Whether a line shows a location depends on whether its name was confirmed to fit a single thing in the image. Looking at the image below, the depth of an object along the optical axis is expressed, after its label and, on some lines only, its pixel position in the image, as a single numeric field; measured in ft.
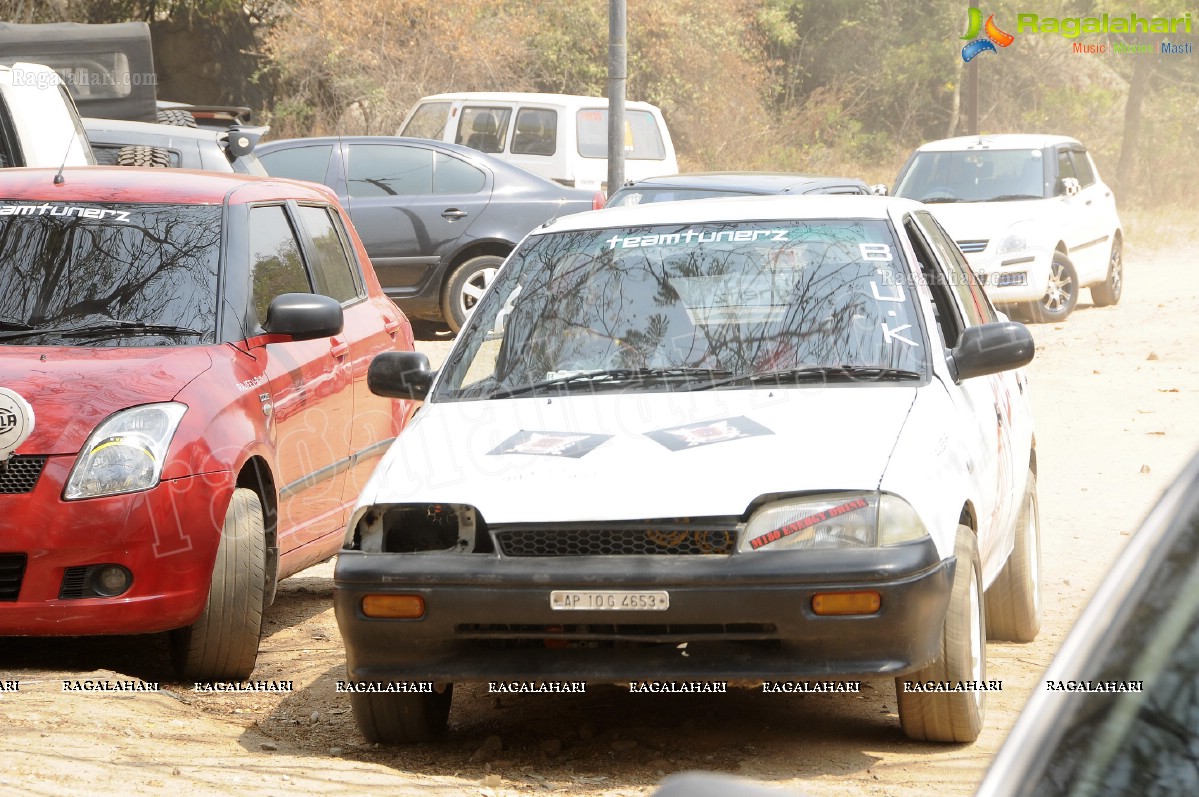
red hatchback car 31.86
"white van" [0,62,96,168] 55.47
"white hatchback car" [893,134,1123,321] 105.40
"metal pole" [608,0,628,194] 102.68
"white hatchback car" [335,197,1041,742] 26.61
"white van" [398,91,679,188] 120.67
